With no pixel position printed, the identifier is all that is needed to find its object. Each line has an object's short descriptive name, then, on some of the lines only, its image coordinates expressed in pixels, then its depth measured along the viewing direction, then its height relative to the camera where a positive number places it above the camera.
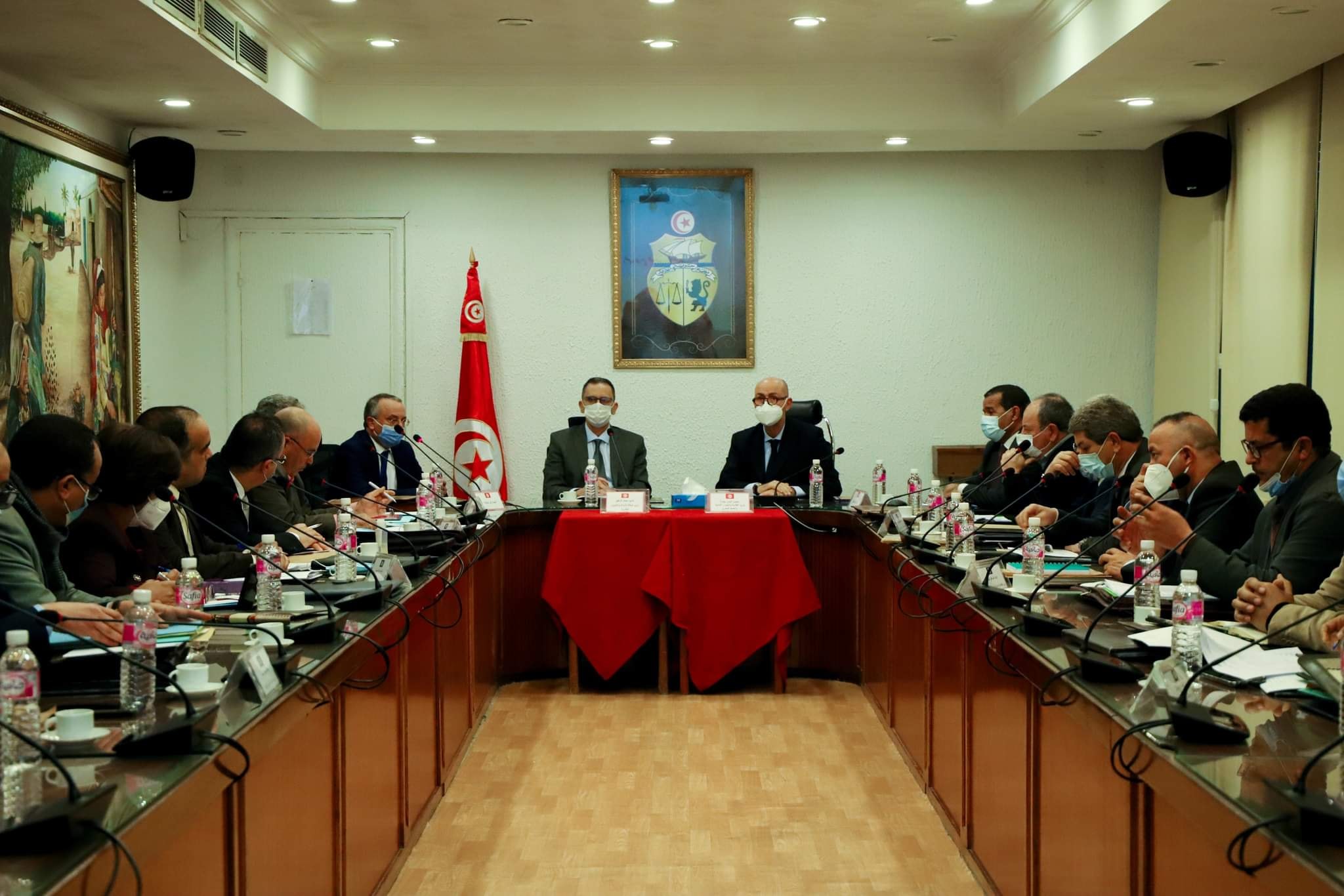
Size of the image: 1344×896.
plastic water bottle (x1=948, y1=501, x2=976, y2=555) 4.38 -0.54
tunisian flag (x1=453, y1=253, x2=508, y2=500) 7.47 -0.30
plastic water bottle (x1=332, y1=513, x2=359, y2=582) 3.52 -0.56
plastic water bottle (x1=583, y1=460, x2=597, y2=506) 6.02 -0.58
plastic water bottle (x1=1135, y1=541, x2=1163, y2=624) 2.90 -0.52
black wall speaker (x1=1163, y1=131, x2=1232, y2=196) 6.62 +0.99
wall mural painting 5.52 +0.31
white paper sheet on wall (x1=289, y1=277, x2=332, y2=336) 7.62 +0.30
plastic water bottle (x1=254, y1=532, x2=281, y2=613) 3.15 -0.54
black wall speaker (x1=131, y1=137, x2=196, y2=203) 6.68 +0.97
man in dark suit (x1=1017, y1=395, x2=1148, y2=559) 4.77 -0.35
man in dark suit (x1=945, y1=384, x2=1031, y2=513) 5.90 -0.32
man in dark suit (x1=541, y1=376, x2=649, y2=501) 6.52 -0.45
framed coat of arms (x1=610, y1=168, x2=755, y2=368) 7.62 +0.54
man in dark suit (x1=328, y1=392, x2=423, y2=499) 6.30 -0.44
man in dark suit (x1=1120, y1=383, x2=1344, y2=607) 3.11 -0.34
